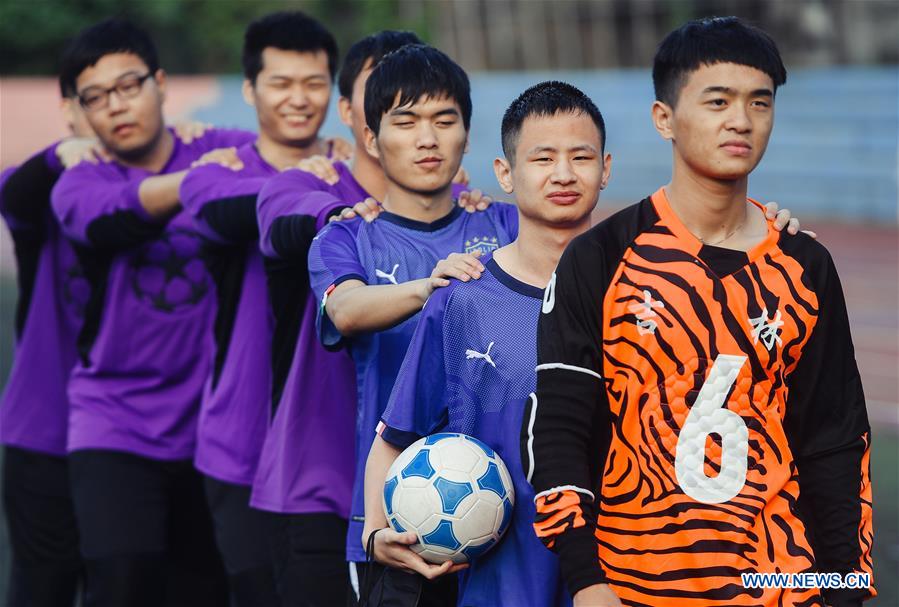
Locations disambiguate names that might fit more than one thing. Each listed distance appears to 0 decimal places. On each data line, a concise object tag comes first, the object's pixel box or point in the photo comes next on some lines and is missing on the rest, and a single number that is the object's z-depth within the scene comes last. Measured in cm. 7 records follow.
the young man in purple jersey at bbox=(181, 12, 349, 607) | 1070
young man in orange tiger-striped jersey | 683
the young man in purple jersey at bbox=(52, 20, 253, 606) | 1146
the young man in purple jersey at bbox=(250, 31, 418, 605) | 980
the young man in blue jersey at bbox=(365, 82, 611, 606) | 766
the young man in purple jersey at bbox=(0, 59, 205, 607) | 1269
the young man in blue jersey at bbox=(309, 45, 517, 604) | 887
